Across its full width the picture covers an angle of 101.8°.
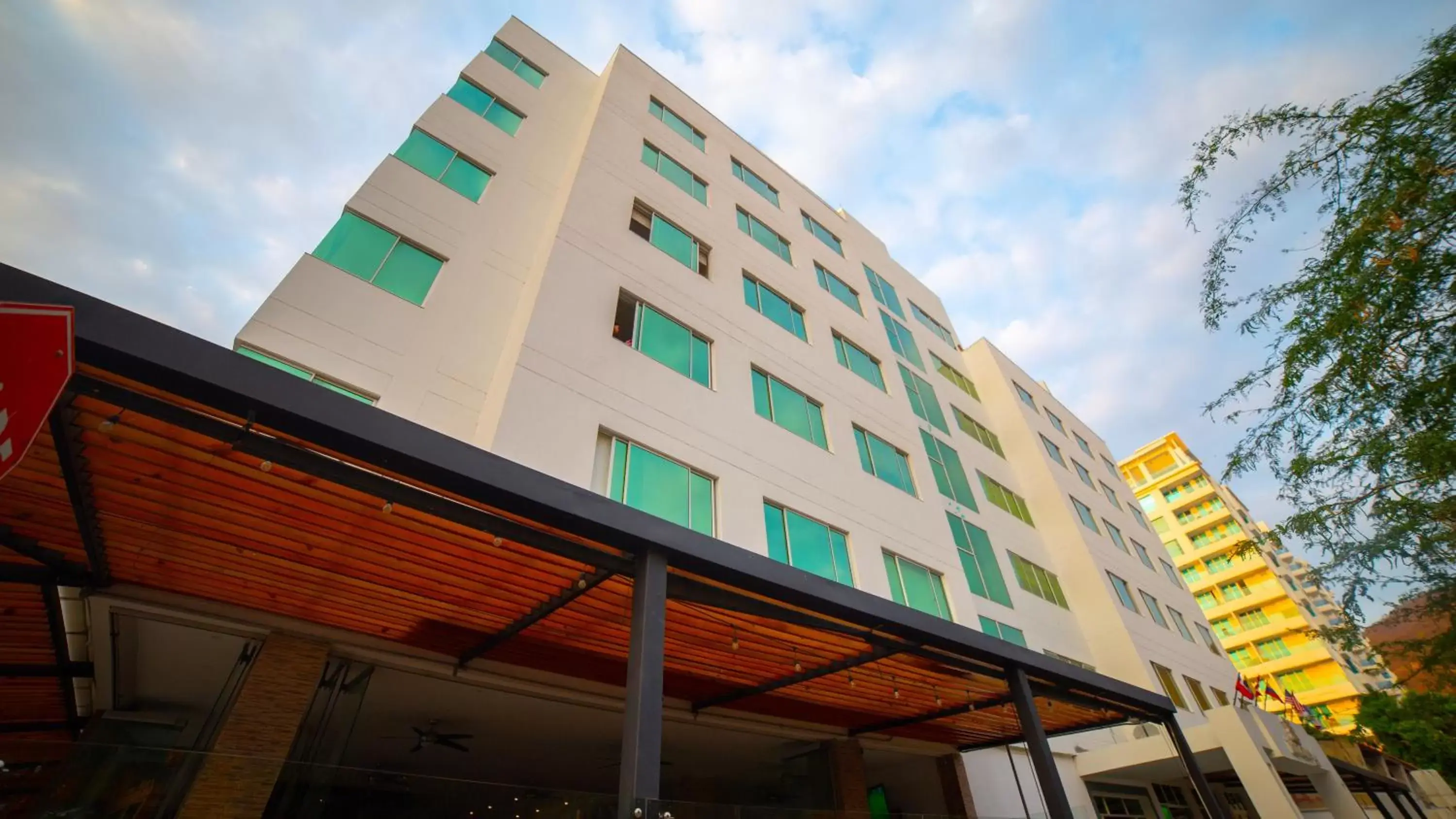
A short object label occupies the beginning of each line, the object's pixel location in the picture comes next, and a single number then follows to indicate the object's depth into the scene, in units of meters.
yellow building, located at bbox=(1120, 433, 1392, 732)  45.34
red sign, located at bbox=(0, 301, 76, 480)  1.76
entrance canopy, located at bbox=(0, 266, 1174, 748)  4.00
